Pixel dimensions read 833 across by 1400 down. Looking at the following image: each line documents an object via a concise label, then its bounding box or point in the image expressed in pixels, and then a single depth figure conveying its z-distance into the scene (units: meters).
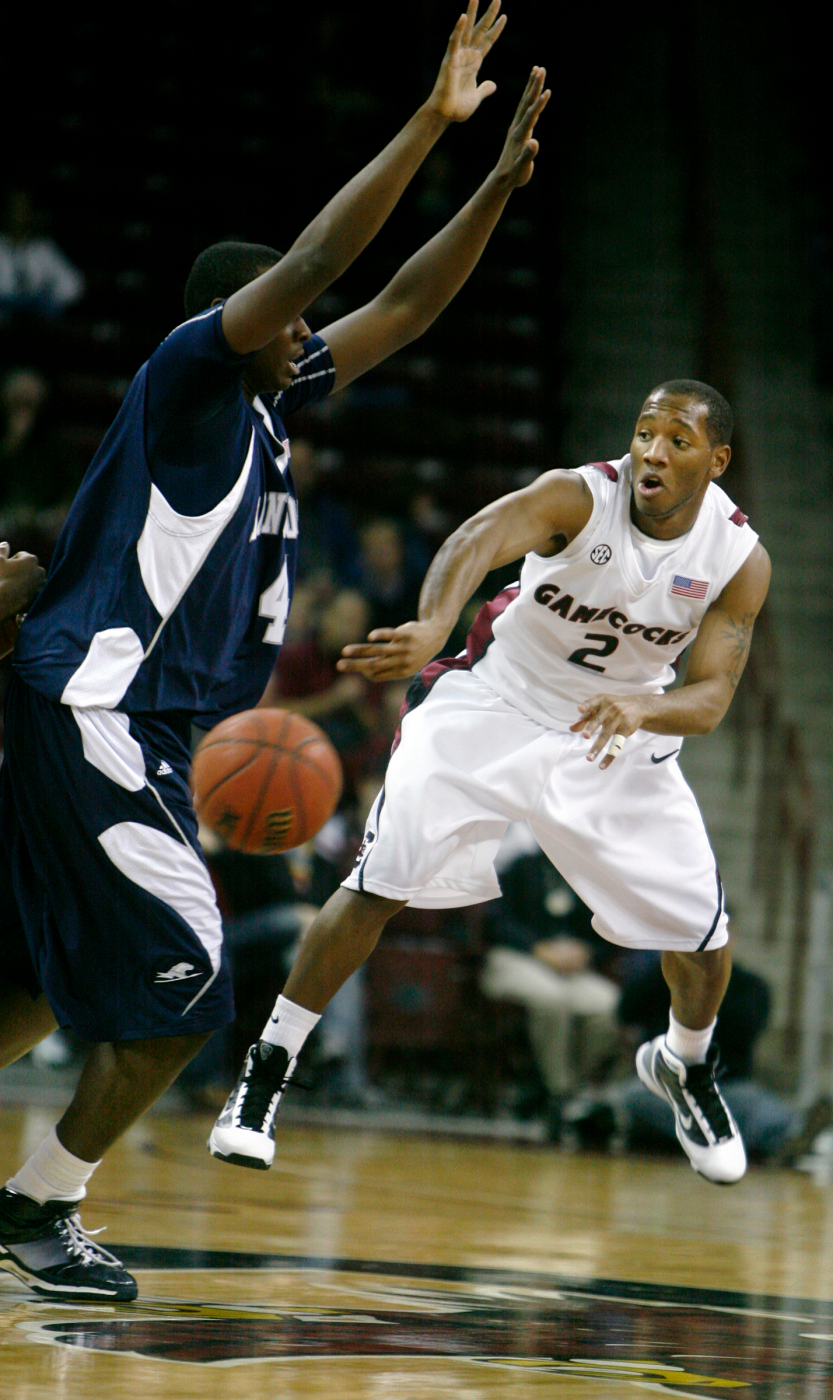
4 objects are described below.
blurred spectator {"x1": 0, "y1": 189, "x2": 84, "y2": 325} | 20.62
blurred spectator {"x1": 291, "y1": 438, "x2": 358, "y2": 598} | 19.19
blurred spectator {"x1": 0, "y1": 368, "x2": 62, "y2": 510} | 18.47
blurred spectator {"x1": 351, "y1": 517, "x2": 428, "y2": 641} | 18.56
